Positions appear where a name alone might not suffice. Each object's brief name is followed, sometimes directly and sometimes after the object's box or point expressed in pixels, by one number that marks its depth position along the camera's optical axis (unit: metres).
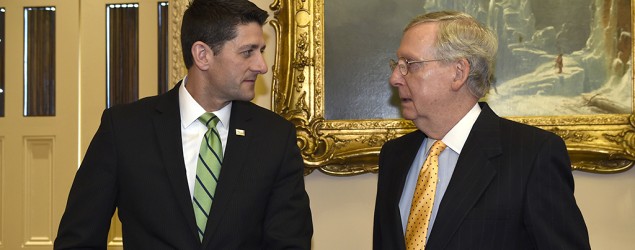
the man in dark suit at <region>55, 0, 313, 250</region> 2.73
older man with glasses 2.40
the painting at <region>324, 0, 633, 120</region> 3.95
